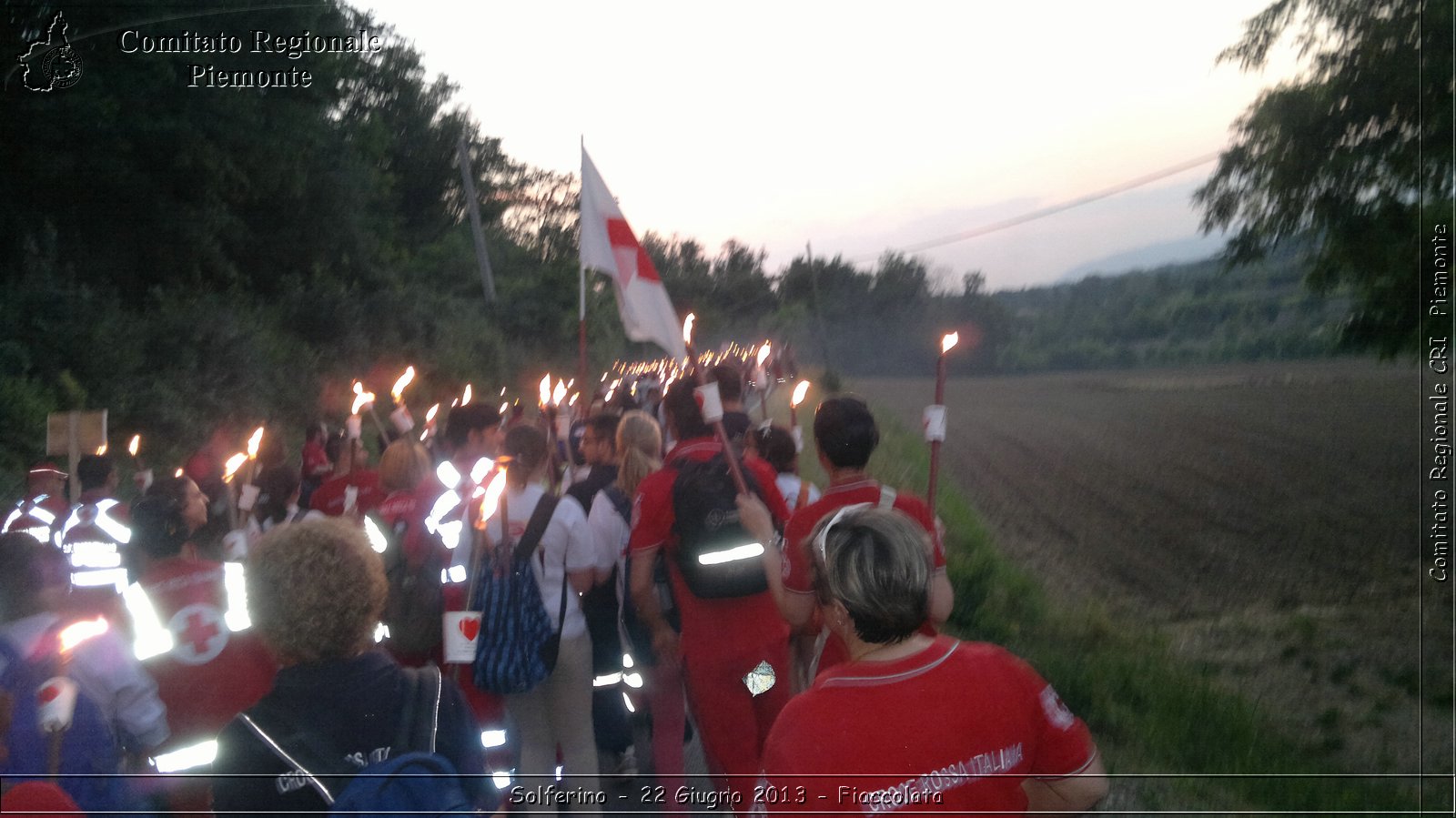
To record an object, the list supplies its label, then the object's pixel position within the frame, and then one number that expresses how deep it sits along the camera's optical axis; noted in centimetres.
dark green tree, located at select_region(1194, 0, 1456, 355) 1084
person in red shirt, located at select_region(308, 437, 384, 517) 656
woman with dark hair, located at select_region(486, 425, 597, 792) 512
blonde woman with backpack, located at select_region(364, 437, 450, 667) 512
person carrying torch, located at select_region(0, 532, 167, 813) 310
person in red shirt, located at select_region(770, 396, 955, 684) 363
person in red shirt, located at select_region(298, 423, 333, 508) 909
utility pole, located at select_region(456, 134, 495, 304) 3019
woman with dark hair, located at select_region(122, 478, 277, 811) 421
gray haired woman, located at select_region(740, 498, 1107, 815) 230
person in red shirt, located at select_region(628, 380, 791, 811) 462
